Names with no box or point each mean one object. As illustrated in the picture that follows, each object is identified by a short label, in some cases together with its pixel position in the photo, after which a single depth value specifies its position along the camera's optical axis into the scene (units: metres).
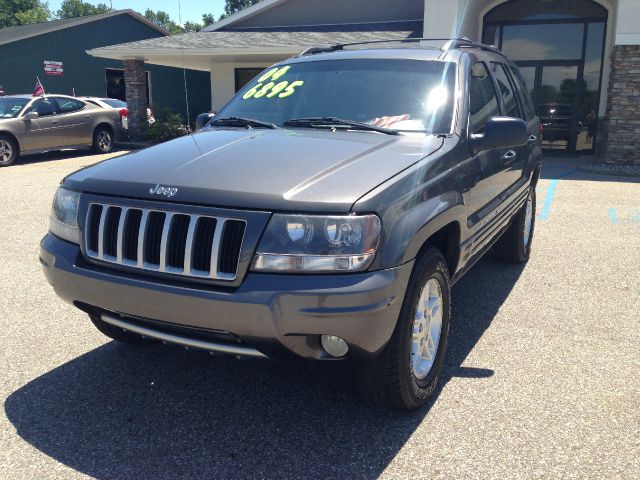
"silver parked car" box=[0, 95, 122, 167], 13.70
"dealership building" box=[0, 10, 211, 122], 26.94
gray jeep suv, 2.44
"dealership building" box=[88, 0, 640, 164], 13.56
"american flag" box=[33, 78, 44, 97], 15.04
